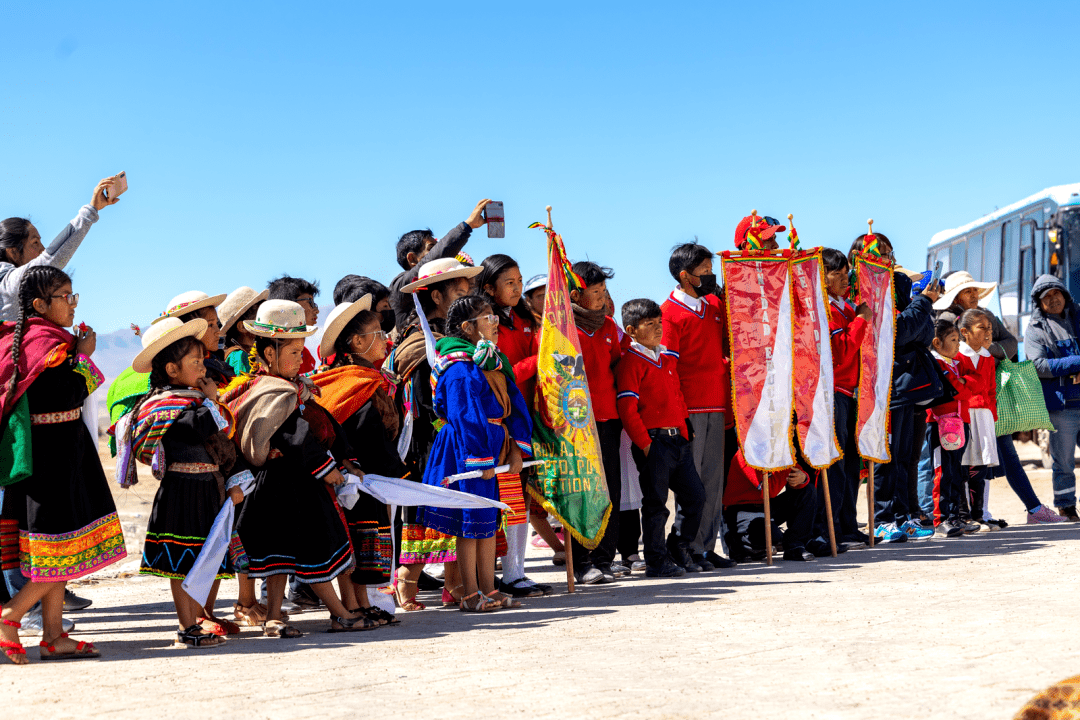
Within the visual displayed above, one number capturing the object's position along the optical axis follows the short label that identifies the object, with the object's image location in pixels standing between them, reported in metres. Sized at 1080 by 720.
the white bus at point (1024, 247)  16.33
